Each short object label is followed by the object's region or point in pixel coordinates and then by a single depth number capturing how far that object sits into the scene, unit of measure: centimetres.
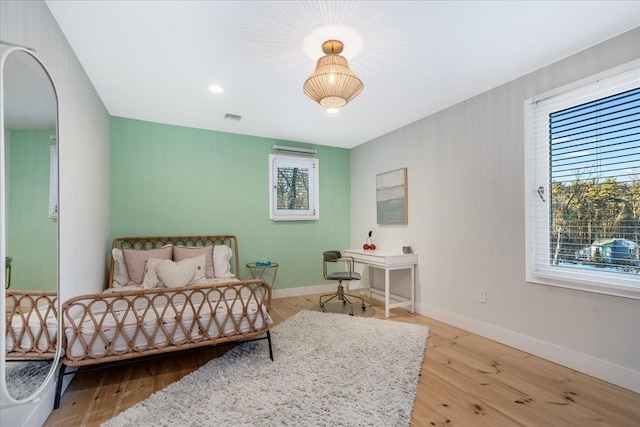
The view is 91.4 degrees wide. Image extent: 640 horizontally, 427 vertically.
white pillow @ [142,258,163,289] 312
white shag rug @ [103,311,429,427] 173
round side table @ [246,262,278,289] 420
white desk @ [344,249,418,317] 363
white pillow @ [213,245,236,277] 371
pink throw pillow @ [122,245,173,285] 332
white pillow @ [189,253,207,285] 326
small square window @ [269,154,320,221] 458
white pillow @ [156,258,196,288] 310
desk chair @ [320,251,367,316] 392
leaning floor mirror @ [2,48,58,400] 133
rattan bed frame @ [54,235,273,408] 190
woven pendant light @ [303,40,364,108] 209
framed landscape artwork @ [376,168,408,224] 401
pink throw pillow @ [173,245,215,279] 357
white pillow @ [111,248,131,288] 327
